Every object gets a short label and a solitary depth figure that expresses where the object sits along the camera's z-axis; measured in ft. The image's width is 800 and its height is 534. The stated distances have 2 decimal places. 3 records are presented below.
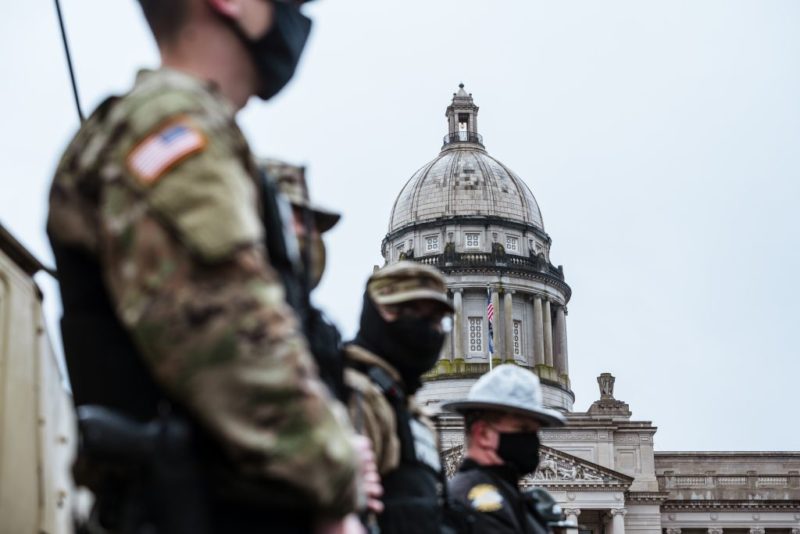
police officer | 17.85
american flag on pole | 196.65
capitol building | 187.11
